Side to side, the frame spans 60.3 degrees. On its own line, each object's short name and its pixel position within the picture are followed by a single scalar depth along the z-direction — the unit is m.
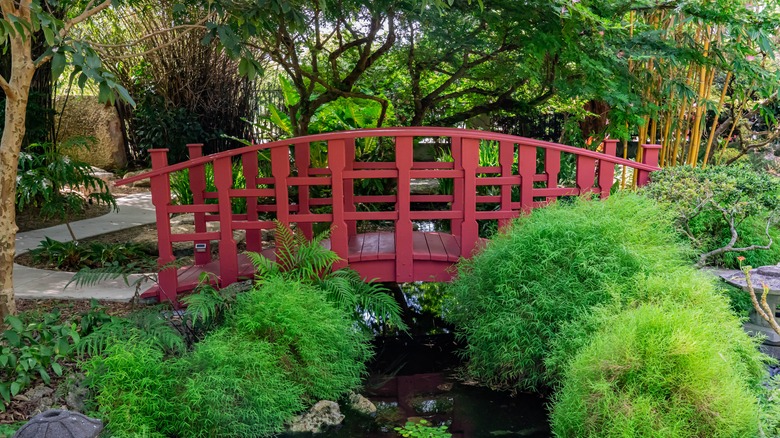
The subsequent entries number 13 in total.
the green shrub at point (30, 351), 3.81
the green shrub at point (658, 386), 3.27
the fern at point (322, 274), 4.89
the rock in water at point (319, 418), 4.14
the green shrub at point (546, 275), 4.30
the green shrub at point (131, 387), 3.65
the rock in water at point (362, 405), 4.43
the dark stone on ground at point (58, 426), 3.13
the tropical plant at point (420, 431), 4.06
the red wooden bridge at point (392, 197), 5.23
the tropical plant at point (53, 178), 6.63
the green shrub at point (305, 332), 4.30
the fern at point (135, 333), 4.11
